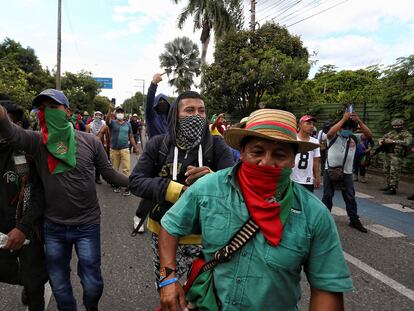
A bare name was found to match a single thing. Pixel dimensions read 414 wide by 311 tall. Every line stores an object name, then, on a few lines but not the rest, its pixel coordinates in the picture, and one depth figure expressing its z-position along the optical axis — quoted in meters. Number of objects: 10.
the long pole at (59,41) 19.16
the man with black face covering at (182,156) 2.20
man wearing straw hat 1.35
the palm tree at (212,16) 22.64
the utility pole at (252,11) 18.84
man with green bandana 2.34
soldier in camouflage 8.48
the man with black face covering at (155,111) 3.05
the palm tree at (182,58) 36.22
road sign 43.47
